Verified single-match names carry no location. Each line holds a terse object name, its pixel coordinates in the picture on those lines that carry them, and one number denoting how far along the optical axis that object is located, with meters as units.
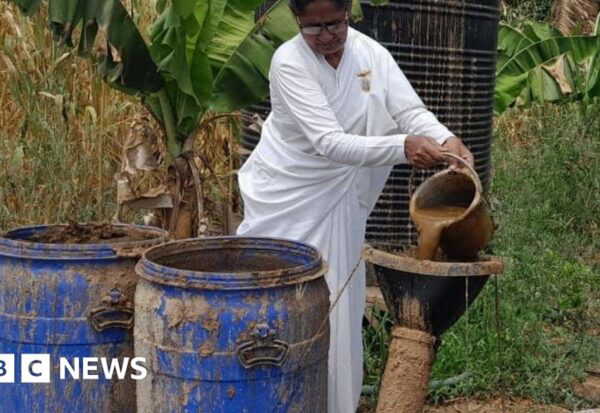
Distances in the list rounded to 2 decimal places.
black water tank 5.71
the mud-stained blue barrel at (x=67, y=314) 3.62
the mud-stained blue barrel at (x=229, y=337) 3.23
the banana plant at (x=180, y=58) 4.52
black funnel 3.44
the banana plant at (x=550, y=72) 7.68
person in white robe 3.70
